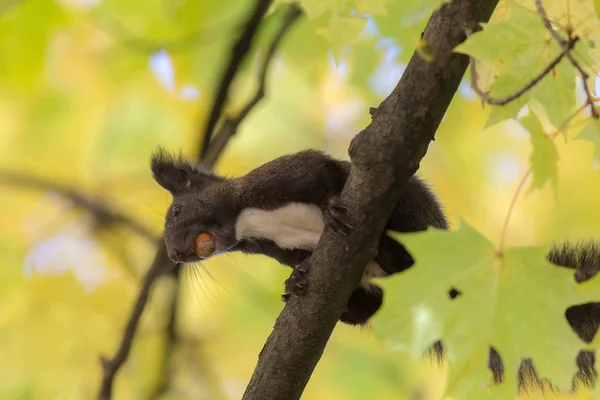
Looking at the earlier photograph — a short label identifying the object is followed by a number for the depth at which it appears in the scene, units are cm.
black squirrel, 660
